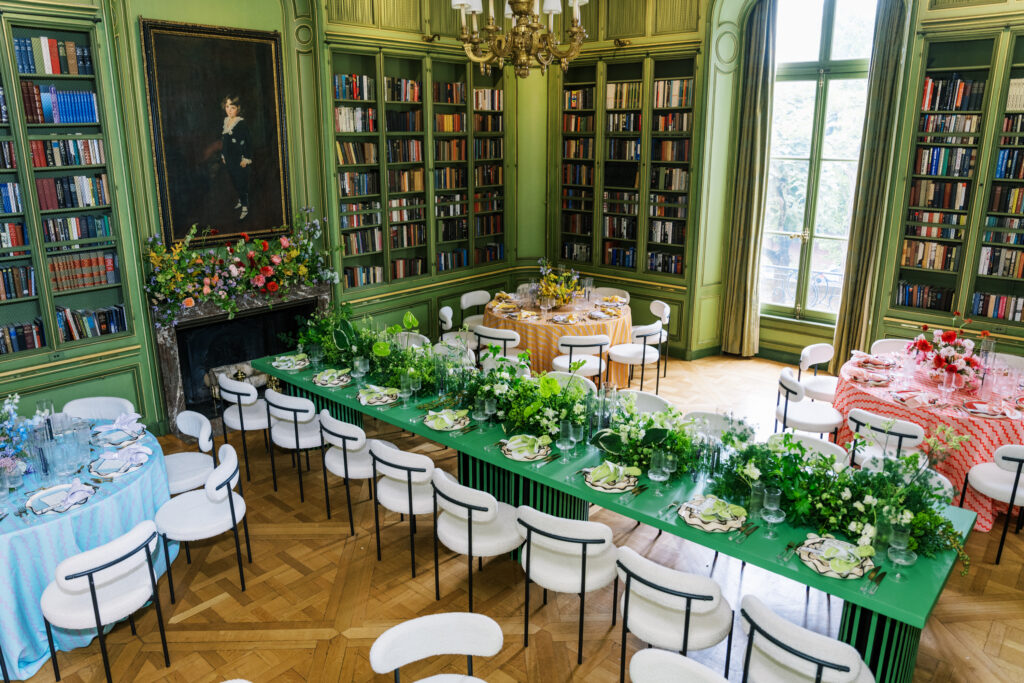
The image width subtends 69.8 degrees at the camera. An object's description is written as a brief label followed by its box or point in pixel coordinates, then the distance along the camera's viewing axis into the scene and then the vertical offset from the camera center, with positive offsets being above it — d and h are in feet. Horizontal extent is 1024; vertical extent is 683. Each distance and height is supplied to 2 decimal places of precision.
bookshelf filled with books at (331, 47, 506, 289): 26.00 -0.14
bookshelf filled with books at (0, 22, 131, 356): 18.37 -1.01
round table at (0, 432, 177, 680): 12.17 -6.50
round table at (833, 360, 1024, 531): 16.35 -5.83
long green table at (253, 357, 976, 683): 10.09 -5.73
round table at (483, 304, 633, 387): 23.50 -5.35
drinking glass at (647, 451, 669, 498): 13.01 -5.34
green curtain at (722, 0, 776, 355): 27.04 -0.78
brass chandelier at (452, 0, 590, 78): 15.98 +2.67
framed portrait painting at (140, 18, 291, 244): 20.70 +0.96
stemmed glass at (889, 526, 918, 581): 10.57 -5.49
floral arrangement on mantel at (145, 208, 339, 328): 21.03 -3.23
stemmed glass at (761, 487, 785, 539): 11.65 -5.40
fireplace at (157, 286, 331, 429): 21.71 -5.56
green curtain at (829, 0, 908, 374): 24.26 -0.79
